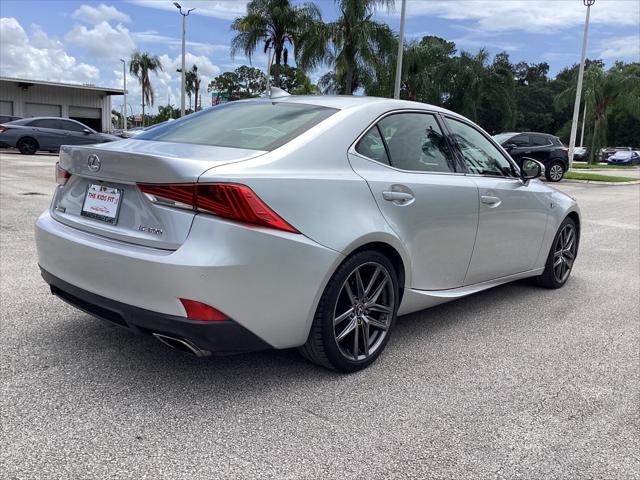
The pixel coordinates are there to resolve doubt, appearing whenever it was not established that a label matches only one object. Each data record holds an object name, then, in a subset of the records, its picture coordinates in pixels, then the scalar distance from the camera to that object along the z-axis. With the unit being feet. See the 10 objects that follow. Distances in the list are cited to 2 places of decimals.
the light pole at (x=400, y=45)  81.25
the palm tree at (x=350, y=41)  88.22
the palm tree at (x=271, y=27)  100.37
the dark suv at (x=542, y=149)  66.33
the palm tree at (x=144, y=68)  209.46
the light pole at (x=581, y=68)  95.30
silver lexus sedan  8.66
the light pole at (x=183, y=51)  121.70
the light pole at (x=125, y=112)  187.16
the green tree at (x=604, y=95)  129.29
